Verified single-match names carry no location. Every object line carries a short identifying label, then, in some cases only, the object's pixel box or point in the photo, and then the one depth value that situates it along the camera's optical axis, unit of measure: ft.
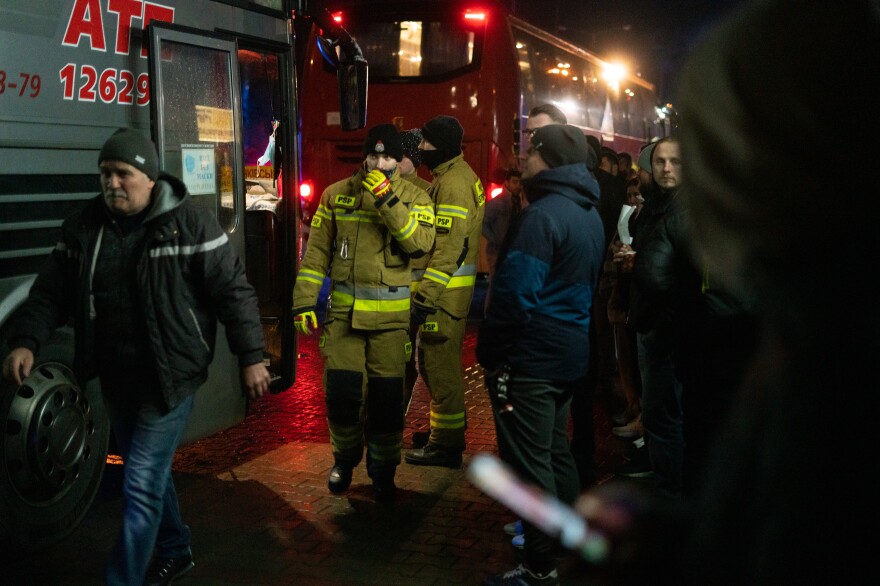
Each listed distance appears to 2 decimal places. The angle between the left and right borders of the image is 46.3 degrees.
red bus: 48.65
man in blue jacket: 13.82
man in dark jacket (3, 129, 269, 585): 13.51
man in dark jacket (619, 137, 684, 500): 16.60
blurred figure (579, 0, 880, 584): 3.36
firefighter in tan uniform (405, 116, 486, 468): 20.61
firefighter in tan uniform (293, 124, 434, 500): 18.99
